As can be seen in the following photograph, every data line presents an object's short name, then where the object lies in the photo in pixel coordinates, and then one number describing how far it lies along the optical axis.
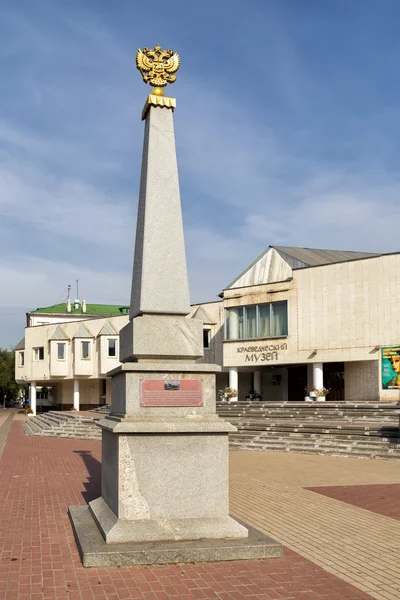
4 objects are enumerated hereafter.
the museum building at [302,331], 28.95
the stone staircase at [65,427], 28.08
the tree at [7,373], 85.12
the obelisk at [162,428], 6.81
